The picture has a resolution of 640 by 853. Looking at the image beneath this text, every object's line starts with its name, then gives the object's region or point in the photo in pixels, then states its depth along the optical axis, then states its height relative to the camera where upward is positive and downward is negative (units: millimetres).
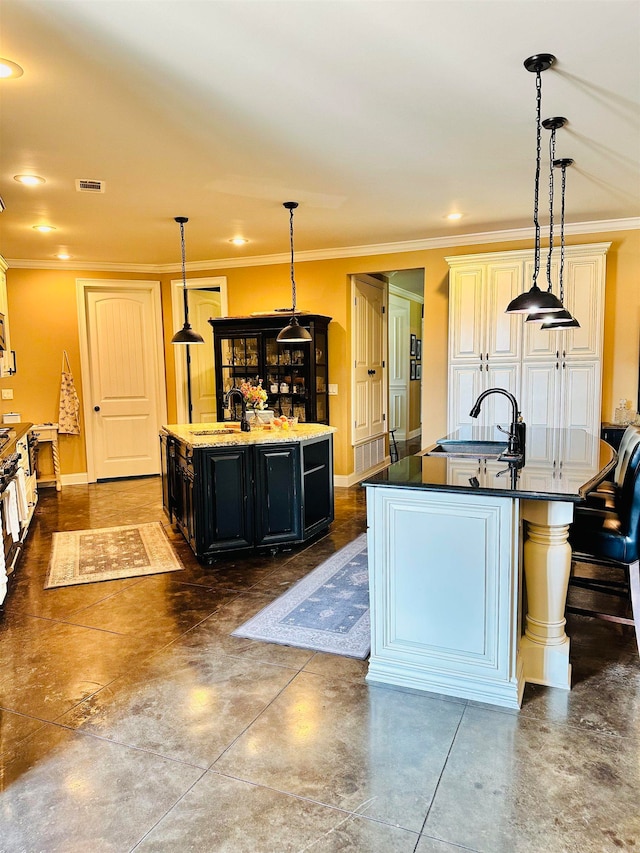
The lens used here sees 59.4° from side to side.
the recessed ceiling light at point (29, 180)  3791 +1345
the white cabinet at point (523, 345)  5016 +218
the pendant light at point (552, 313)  3092 +323
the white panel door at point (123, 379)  7109 -53
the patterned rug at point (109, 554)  3949 -1380
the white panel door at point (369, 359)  6680 +152
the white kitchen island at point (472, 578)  2256 -875
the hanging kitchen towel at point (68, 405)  6836 -353
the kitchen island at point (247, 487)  3953 -832
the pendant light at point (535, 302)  2891 +347
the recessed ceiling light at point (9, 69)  2375 +1322
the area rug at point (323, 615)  2895 -1379
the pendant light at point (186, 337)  4902 +325
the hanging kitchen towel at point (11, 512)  3621 -900
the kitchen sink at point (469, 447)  3614 -516
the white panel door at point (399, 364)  9617 +117
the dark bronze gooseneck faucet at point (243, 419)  4438 -364
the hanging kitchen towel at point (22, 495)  4219 -920
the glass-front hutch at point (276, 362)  6273 +119
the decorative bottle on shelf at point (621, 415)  5220 -446
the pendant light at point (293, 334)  4727 +322
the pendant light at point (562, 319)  3299 +292
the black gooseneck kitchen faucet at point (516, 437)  2984 -365
